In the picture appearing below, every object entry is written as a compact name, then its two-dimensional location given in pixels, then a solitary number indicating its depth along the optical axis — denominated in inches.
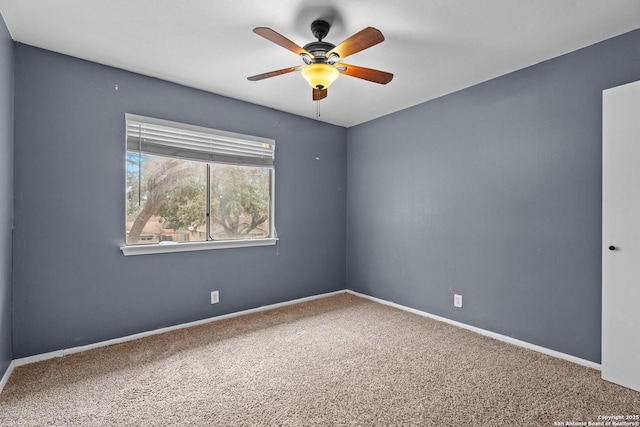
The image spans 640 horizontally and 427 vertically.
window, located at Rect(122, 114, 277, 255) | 115.4
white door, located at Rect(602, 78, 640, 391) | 80.7
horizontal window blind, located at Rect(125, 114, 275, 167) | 113.3
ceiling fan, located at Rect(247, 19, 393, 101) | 77.9
